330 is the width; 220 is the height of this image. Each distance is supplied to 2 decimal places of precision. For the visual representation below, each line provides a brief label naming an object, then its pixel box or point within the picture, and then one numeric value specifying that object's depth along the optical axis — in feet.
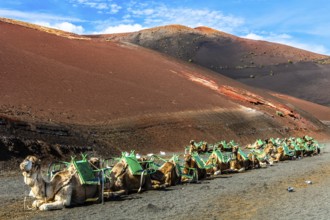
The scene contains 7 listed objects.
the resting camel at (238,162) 66.95
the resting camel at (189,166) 53.78
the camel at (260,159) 72.54
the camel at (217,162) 62.36
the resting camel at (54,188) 33.53
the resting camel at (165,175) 46.98
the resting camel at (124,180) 42.29
